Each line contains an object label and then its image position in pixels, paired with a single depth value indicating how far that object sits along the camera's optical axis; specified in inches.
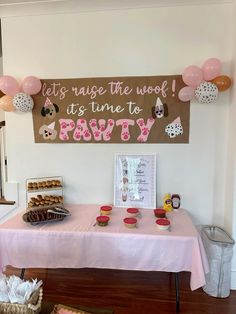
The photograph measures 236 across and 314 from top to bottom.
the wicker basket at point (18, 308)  42.2
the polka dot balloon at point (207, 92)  88.5
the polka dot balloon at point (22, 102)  98.5
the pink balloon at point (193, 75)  89.4
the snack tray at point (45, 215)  84.9
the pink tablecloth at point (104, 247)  77.0
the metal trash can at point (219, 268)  85.7
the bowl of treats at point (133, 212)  91.5
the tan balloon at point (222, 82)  89.2
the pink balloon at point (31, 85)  98.9
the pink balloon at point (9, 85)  98.3
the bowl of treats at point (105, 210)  93.2
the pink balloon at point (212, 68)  88.3
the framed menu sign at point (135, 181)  100.4
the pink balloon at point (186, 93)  92.4
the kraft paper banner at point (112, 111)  97.9
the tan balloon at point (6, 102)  101.7
